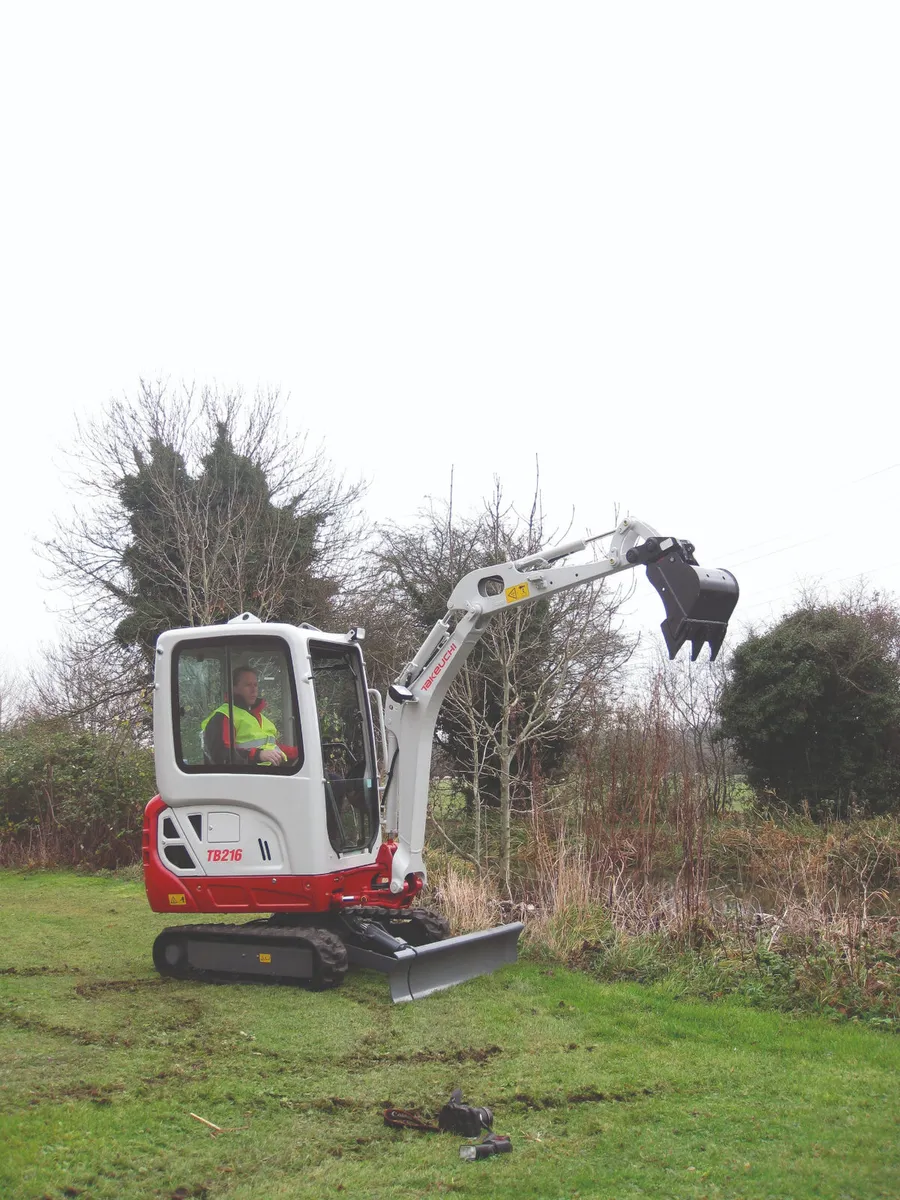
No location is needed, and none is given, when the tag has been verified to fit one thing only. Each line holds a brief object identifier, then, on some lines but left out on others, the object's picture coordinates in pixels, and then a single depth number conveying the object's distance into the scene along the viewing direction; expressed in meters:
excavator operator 7.23
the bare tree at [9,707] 19.91
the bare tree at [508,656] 11.67
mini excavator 7.04
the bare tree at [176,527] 17.11
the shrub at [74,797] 14.34
